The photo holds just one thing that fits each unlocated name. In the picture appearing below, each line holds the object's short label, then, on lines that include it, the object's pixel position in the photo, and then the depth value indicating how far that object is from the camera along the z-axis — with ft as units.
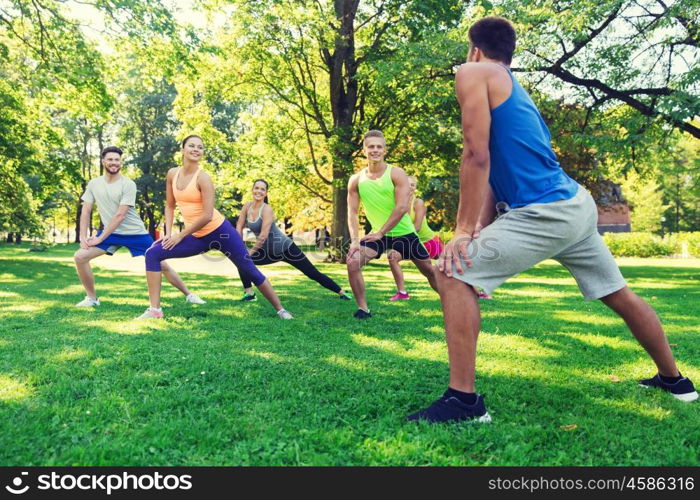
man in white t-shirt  23.44
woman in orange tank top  20.11
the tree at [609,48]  41.42
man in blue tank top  8.98
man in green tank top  19.62
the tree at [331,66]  58.95
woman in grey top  26.53
